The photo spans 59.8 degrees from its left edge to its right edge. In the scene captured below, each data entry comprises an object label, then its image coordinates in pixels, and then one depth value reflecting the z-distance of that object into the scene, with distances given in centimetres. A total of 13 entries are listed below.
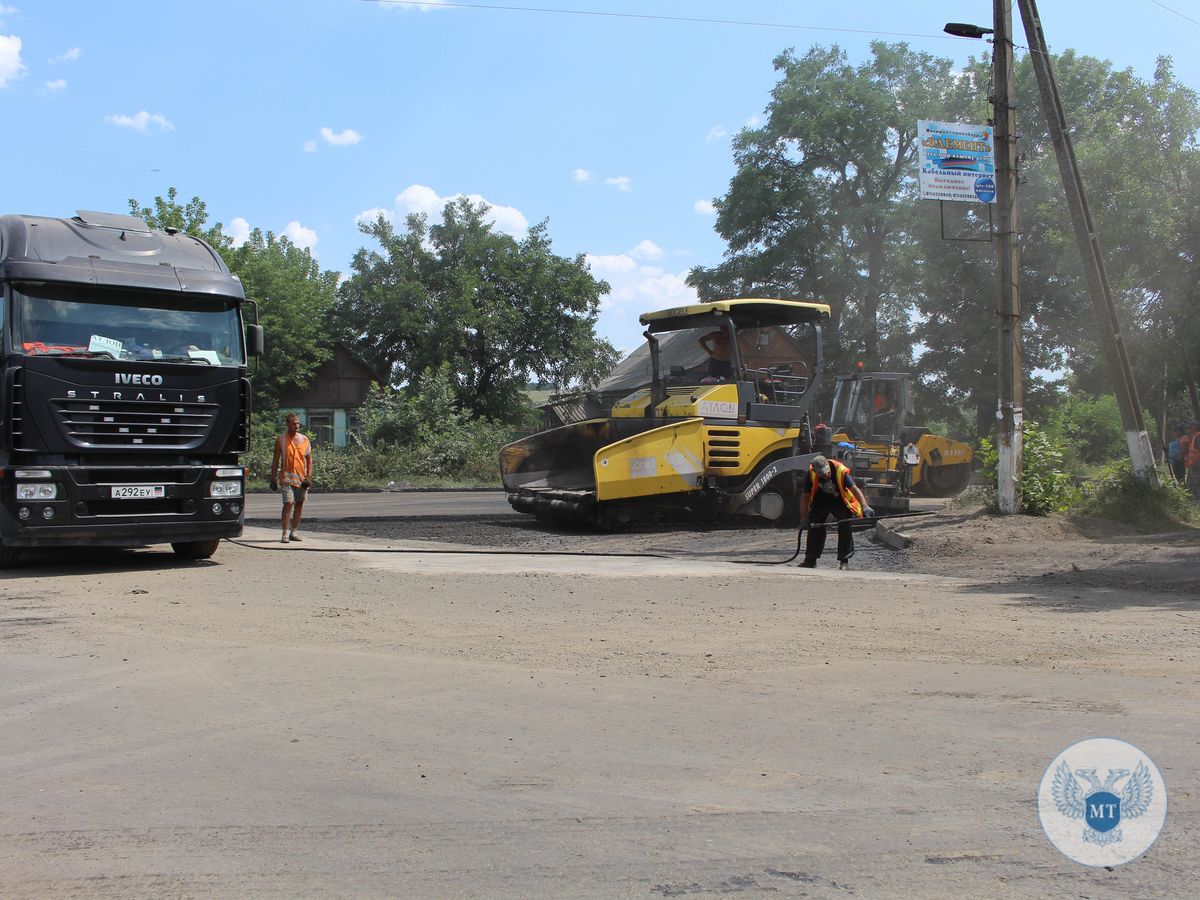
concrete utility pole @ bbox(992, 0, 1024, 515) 1532
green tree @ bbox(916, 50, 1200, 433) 2566
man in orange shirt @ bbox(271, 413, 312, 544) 1457
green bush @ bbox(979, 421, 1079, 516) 1522
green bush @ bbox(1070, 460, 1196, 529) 1538
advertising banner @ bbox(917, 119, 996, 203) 1550
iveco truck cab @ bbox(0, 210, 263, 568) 1077
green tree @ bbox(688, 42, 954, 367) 4516
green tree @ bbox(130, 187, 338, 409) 4419
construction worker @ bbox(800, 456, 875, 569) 1236
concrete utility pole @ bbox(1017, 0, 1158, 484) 1566
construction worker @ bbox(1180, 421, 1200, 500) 2039
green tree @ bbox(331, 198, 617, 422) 4606
